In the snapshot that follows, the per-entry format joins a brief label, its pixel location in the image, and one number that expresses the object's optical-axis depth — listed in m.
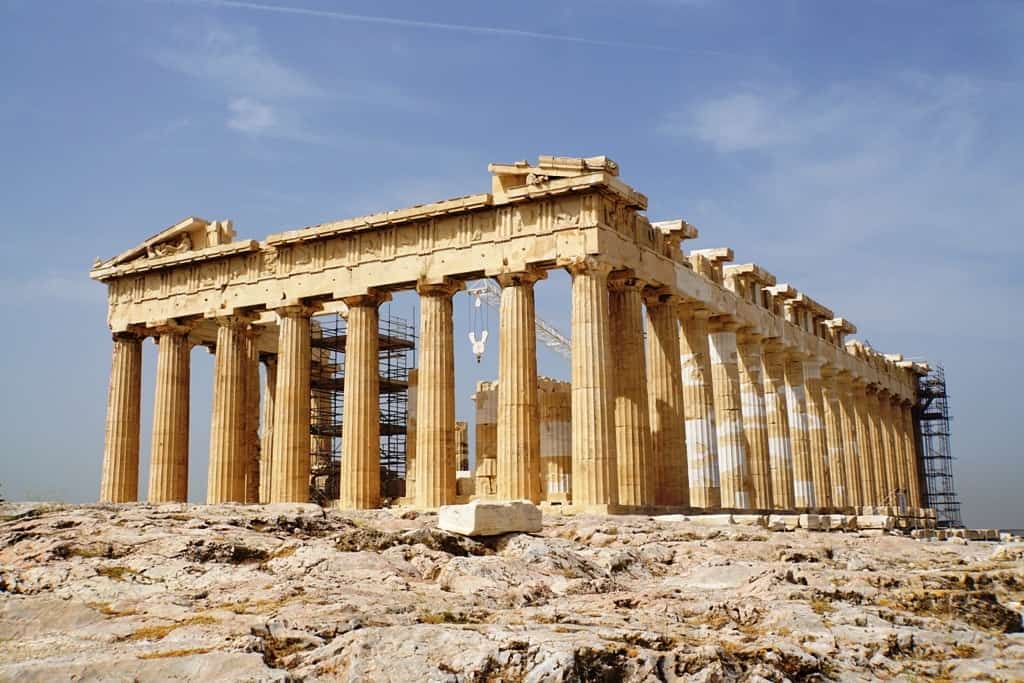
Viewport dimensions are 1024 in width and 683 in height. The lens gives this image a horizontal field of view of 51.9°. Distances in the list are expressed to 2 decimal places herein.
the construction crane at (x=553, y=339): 74.06
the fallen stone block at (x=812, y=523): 24.58
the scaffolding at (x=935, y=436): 59.81
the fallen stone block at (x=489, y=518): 15.33
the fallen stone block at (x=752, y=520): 24.31
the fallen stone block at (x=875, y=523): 28.20
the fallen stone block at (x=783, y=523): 23.61
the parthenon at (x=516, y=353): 28.17
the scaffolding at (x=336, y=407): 43.12
